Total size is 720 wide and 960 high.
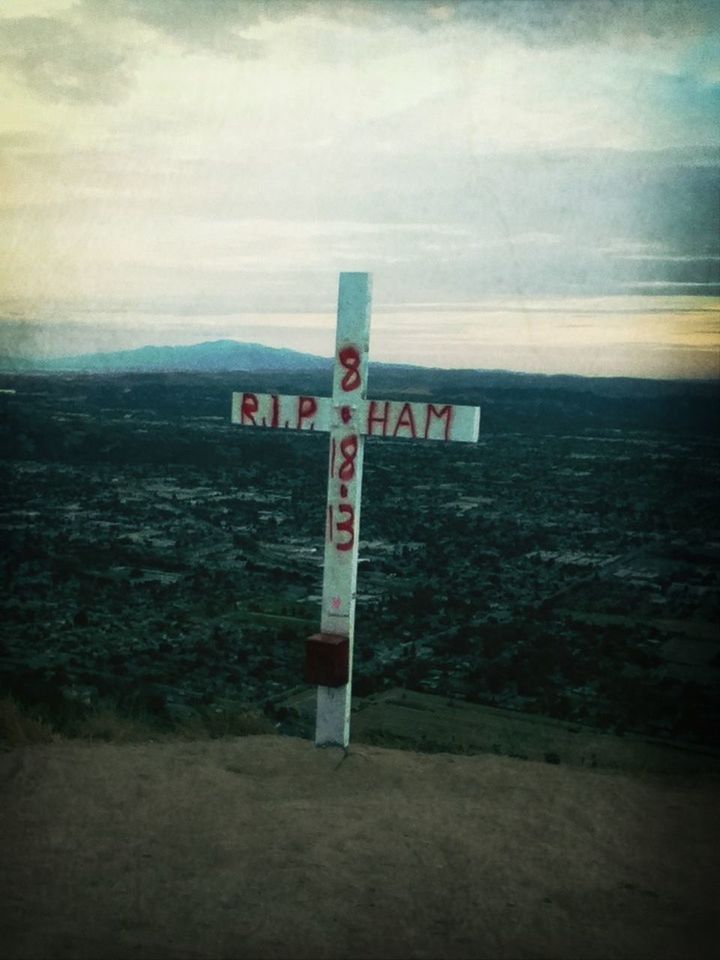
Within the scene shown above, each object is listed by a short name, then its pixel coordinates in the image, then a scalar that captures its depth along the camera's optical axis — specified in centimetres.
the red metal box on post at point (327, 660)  340
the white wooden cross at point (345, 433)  335
